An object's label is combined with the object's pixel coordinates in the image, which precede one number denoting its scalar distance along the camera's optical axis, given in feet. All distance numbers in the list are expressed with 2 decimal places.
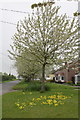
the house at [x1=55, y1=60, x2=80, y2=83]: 94.67
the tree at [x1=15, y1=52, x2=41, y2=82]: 31.00
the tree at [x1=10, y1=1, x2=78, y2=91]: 27.56
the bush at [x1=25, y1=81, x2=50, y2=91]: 33.42
